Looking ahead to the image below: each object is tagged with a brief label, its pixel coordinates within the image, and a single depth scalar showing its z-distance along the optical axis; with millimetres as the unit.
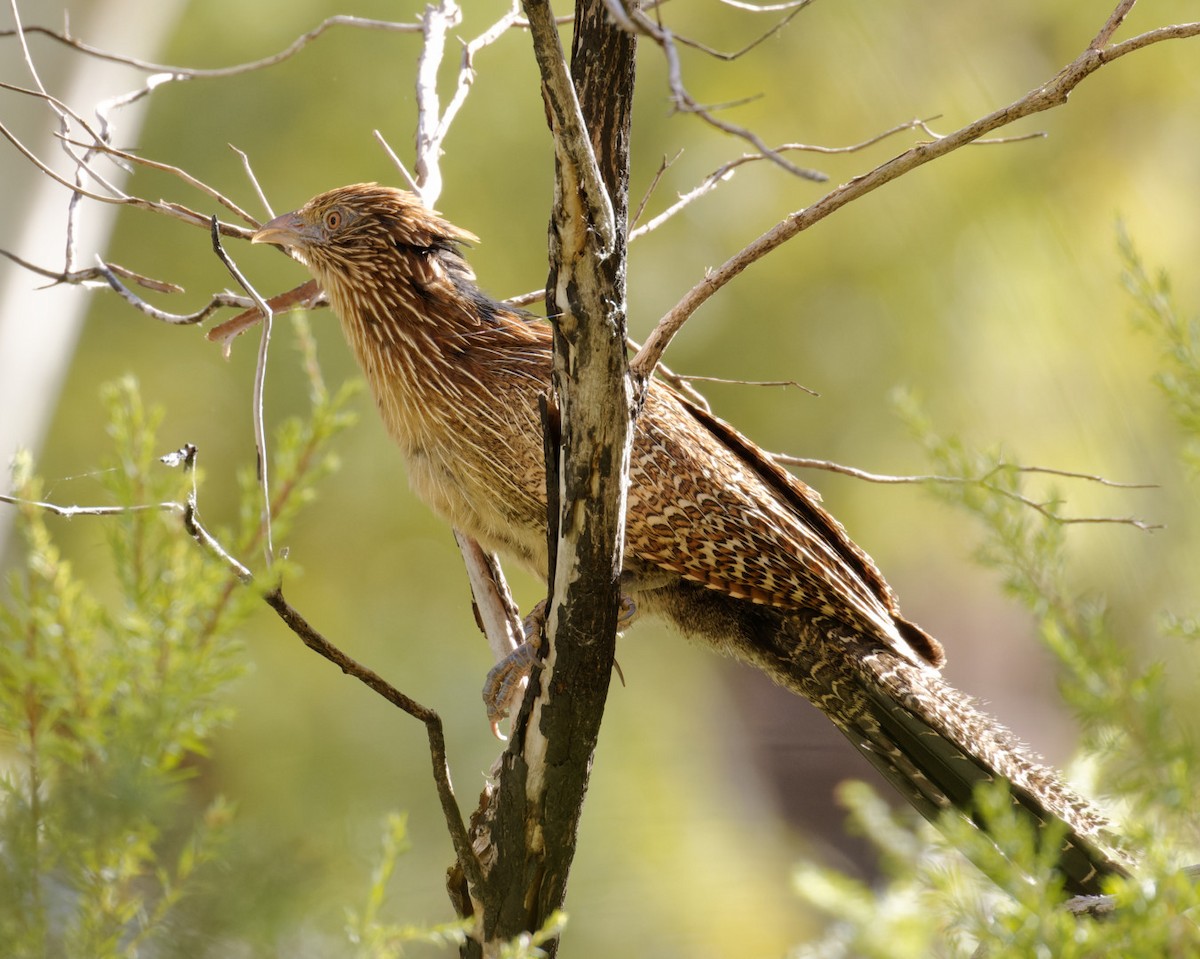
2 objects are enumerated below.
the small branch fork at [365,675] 10901
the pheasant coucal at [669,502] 11070
